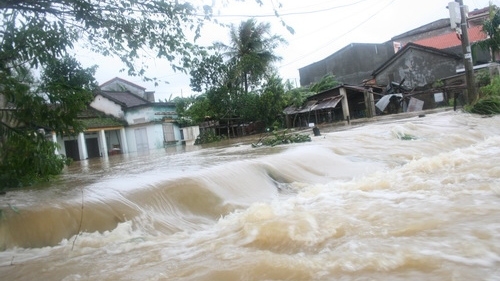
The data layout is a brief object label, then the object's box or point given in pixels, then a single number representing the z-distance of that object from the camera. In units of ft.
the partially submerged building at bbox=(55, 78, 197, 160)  89.51
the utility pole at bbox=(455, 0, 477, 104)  42.55
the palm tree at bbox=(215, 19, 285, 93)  87.25
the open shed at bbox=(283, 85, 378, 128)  83.56
